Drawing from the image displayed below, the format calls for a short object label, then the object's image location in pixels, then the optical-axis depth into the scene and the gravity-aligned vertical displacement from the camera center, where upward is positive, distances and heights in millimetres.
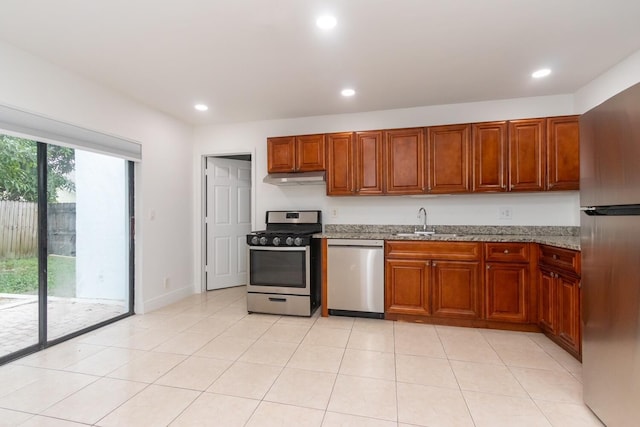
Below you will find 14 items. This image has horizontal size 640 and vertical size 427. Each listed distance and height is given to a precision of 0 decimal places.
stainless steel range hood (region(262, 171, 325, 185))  3564 +448
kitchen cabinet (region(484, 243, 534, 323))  2871 -662
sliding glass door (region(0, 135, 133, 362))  2430 -258
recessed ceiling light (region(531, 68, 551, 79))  2682 +1287
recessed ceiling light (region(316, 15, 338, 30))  1937 +1282
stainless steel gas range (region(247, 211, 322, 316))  3344 -653
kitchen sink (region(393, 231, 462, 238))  3274 -221
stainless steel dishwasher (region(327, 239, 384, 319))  3205 -680
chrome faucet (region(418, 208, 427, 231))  3588 -18
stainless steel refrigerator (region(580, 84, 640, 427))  1370 -220
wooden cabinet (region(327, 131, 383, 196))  3465 +609
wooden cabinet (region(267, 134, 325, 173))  3623 +767
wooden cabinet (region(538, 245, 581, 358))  2305 -691
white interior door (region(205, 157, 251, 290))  4441 -59
